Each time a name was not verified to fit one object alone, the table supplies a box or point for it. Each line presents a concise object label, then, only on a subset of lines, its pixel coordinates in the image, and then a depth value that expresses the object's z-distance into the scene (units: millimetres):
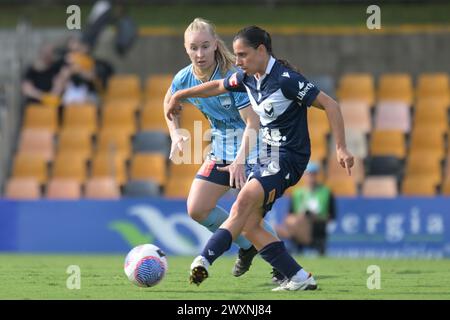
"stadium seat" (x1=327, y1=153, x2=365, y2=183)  19594
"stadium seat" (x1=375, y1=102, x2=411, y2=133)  20906
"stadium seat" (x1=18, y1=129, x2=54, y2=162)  21125
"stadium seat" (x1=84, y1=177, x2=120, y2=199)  19750
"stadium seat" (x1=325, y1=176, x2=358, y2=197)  19234
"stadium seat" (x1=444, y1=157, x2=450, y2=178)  19656
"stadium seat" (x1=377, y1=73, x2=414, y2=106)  21281
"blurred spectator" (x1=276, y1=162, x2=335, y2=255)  17609
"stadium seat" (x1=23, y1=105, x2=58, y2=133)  21453
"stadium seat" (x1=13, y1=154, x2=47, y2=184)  20688
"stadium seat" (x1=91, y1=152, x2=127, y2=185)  20281
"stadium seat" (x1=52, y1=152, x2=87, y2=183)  20531
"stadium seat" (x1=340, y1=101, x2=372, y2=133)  20734
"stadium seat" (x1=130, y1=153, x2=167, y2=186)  20266
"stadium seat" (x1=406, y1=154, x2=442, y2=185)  19875
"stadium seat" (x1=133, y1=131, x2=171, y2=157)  20703
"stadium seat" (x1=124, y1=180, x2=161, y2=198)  19625
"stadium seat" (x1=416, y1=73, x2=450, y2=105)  21234
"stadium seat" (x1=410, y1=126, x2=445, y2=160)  20375
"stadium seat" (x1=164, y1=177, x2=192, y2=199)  19672
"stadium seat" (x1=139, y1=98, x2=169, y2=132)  21109
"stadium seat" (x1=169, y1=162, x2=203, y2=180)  20031
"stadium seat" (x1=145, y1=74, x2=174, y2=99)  21500
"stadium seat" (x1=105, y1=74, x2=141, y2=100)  21734
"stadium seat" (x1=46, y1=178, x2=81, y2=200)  20094
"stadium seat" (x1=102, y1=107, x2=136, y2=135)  21188
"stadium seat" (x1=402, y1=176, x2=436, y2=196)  19578
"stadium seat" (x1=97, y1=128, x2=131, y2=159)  20750
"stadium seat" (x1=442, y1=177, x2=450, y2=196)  19297
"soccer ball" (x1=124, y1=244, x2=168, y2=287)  9633
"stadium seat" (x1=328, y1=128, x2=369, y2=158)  20141
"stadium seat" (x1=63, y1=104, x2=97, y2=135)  21328
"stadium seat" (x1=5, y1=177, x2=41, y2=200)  20266
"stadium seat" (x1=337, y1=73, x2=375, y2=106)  21281
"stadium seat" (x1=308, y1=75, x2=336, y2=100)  21031
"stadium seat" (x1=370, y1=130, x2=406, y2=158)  20359
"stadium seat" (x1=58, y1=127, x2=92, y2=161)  20984
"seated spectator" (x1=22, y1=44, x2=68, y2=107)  21234
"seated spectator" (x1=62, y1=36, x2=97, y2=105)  21359
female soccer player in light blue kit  10047
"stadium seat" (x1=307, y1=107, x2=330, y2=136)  20500
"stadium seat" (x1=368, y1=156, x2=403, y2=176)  19859
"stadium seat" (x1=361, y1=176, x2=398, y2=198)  19484
